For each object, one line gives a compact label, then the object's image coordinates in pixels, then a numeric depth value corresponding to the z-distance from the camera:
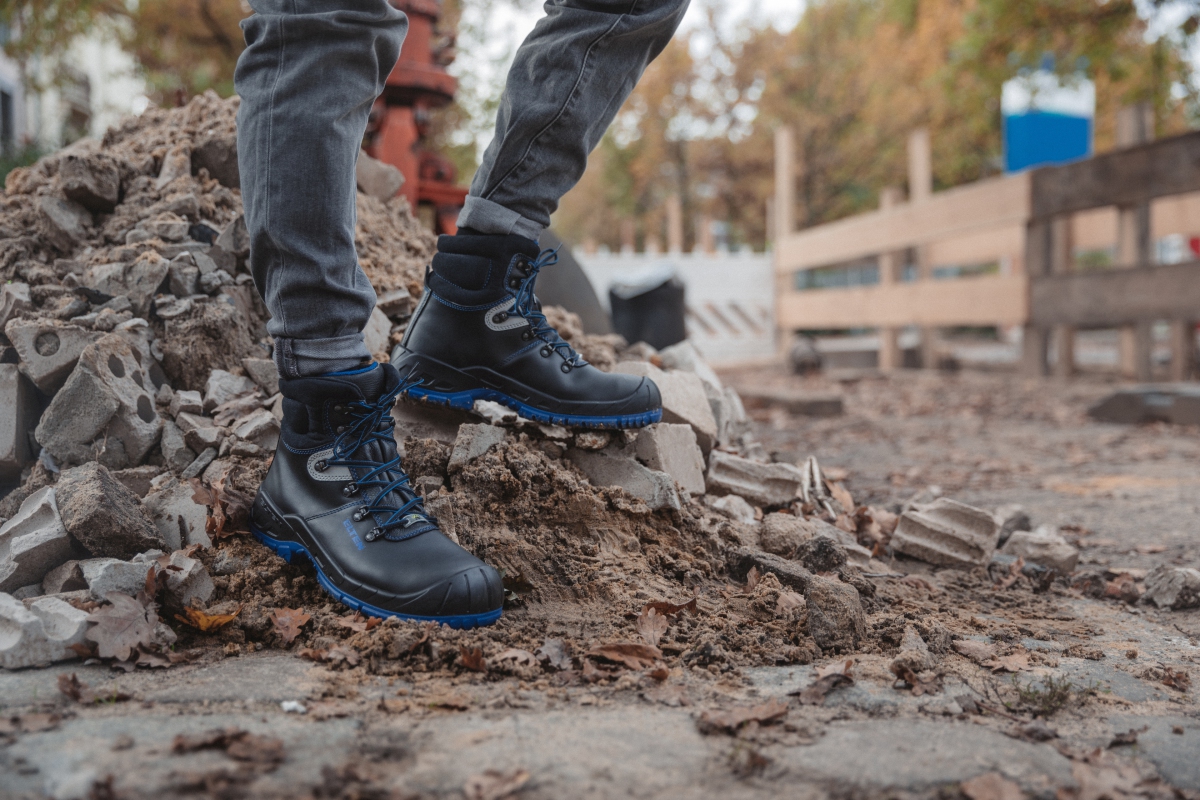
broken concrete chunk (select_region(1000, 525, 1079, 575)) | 2.51
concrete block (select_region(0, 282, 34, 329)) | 2.23
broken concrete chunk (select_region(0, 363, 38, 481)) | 2.05
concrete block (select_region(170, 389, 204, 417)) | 2.22
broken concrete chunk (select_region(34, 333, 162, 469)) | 2.06
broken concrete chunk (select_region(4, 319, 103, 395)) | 2.10
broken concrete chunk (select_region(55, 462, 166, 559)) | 1.76
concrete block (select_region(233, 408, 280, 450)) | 2.15
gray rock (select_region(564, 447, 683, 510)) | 2.20
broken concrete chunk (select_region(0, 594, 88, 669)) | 1.47
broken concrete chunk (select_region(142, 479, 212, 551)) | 1.94
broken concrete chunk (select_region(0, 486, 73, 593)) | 1.72
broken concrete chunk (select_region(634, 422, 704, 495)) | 2.29
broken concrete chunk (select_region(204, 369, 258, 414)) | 2.26
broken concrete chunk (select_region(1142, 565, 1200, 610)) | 2.22
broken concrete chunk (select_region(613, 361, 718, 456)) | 2.56
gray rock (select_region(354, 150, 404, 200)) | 3.26
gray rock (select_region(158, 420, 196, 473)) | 2.11
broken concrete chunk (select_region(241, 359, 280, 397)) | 2.35
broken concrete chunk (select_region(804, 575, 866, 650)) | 1.72
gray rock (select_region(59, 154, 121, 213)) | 2.59
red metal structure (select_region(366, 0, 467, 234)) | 4.77
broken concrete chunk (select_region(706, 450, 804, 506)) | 2.58
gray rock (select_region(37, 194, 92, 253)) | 2.59
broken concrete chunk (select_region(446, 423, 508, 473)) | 2.11
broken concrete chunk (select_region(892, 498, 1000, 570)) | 2.53
